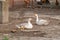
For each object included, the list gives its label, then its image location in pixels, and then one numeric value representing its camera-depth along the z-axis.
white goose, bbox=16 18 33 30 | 9.63
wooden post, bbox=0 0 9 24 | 11.05
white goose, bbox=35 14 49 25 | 10.70
